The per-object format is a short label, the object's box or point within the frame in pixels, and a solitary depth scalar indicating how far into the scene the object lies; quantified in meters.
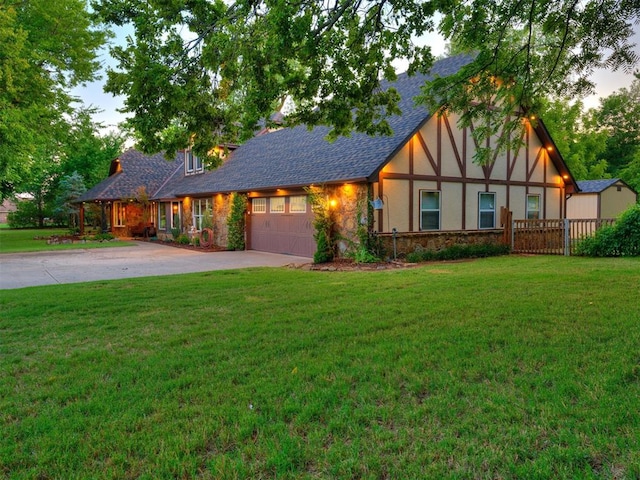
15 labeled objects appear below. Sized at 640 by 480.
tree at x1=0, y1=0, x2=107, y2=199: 14.08
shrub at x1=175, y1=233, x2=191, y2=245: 21.92
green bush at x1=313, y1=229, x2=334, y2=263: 13.30
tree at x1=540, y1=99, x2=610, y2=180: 33.50
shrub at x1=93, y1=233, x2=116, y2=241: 24.14
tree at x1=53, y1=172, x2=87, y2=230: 37.28
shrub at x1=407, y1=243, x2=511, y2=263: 13.21
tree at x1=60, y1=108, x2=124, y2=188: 42.77
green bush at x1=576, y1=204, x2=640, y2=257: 13.16
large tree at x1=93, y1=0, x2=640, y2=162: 5.74
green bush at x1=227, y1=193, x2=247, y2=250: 18.28
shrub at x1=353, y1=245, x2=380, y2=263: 12.50
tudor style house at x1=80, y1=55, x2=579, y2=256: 13.26
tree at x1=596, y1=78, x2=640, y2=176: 37.94
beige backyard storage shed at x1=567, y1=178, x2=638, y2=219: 24.34
